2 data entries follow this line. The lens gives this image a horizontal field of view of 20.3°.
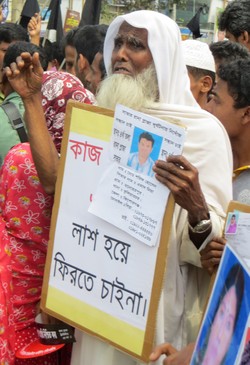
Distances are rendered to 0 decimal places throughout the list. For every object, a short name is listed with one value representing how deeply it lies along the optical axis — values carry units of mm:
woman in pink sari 2682
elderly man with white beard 2404
